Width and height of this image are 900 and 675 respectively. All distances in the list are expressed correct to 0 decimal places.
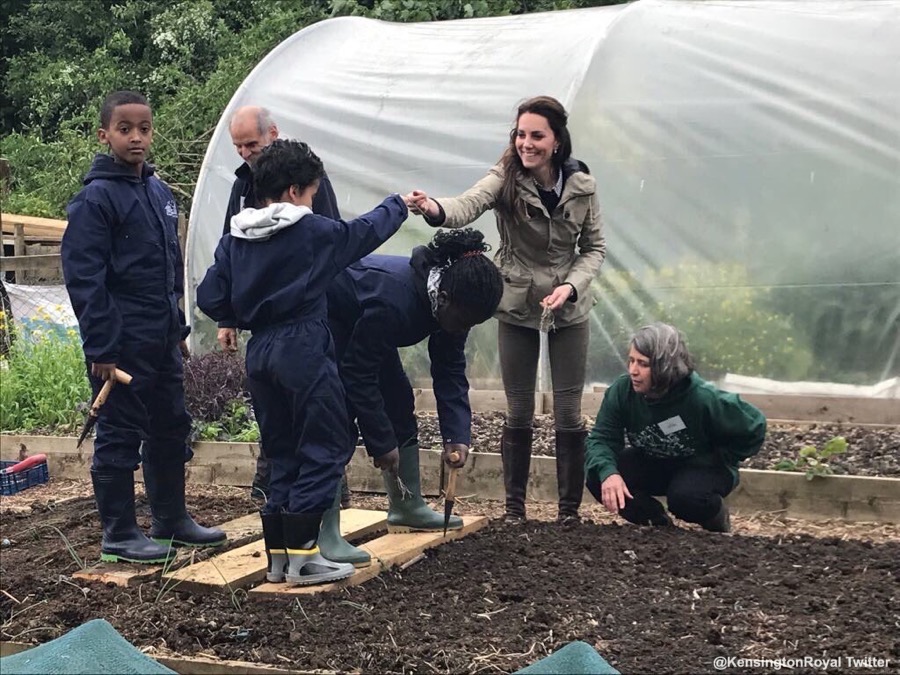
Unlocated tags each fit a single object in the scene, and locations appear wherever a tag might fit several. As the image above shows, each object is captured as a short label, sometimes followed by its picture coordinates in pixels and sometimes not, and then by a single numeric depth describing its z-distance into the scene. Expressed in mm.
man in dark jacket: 4988
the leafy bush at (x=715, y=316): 7277
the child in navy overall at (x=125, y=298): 4336
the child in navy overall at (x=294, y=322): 3912
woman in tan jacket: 5004
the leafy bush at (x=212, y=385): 7336
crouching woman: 4613
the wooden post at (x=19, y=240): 11266
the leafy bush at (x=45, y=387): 7977
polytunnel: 7195
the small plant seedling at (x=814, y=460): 5410
